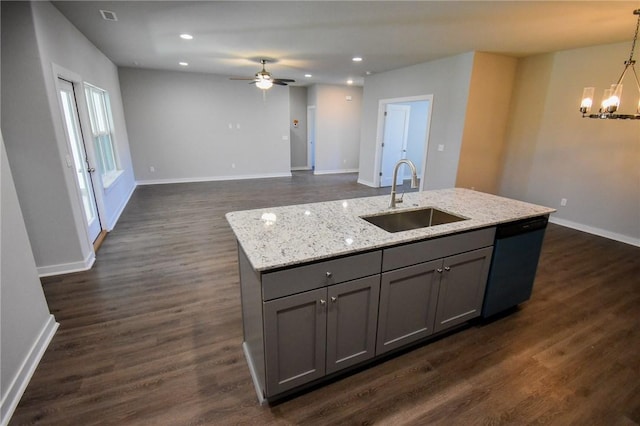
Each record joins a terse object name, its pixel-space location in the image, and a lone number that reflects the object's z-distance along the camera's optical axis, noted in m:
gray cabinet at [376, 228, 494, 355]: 1.81
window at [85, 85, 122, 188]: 4.42
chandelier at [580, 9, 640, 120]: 2.79
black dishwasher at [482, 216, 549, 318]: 2.20
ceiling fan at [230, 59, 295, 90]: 5.34
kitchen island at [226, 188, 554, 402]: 1.53
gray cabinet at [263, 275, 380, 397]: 1.54
